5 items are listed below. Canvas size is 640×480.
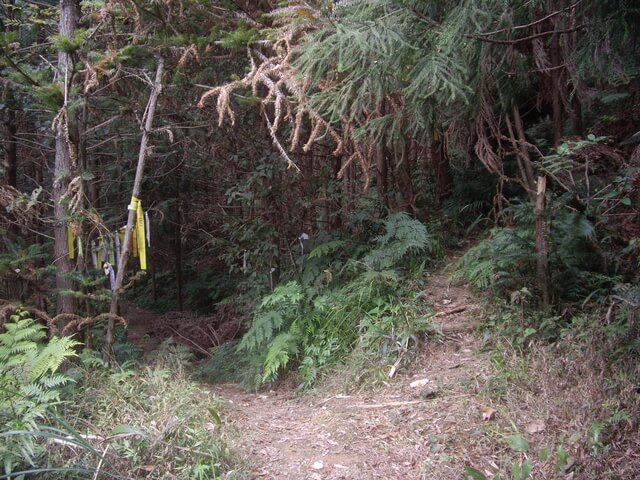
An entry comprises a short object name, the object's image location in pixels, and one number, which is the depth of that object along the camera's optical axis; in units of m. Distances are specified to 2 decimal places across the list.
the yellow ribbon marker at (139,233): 5.63
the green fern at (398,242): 6.71
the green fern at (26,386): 3.37
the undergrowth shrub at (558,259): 5.02
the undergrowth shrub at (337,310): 5.82
